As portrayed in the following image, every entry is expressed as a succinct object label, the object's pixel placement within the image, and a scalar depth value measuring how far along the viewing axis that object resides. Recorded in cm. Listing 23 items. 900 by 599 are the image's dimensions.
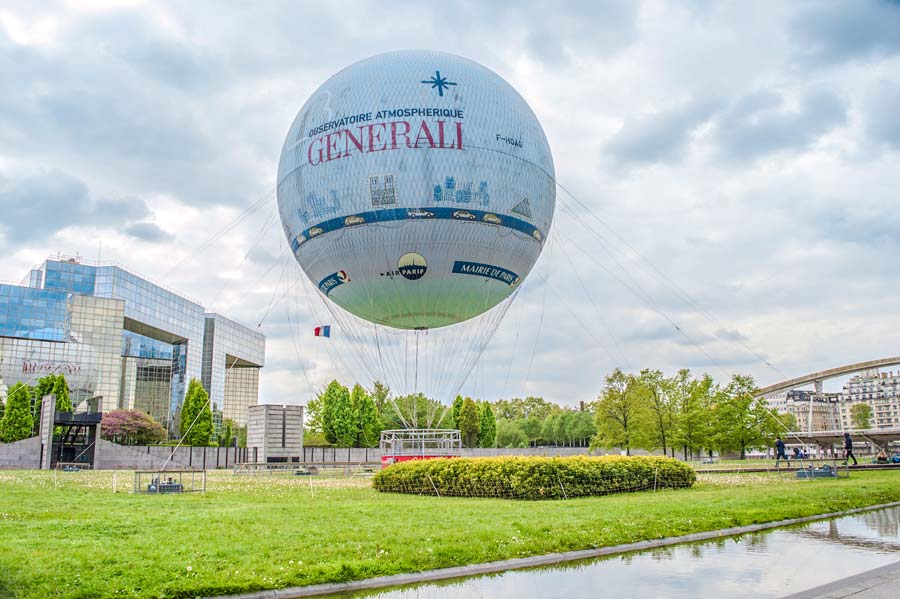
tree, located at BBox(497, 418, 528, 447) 11550
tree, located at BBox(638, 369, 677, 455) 5156
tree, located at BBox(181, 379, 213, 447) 7088
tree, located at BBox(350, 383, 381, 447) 7988
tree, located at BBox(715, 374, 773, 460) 4688
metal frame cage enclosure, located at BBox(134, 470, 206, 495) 2233
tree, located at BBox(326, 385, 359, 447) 7812
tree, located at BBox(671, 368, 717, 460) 4919
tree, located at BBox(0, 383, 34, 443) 6275
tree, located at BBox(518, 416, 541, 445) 12119
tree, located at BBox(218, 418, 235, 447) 9672
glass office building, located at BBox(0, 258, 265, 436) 8625
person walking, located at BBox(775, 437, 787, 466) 3678
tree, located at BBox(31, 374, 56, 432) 6738
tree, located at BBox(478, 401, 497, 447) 9169
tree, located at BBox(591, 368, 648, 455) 5184
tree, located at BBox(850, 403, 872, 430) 19462
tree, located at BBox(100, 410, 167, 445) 8325
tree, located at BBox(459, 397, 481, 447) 8938
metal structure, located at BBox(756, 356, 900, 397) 10491
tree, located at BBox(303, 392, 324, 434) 9888
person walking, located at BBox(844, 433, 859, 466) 3427
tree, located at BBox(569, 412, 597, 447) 11031
